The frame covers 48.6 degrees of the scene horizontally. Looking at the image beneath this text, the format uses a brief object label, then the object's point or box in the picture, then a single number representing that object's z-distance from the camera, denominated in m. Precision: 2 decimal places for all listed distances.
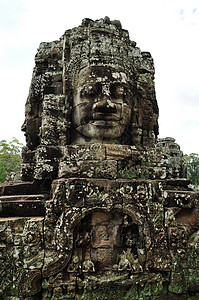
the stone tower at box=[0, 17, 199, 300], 3.17
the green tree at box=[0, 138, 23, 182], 20.77
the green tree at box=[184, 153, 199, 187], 28.79
